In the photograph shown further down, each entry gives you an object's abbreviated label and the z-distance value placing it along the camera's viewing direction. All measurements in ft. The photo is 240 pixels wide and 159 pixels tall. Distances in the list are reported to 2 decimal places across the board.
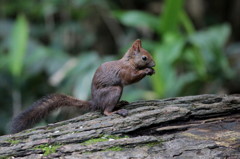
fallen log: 20.01
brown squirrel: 23.91
